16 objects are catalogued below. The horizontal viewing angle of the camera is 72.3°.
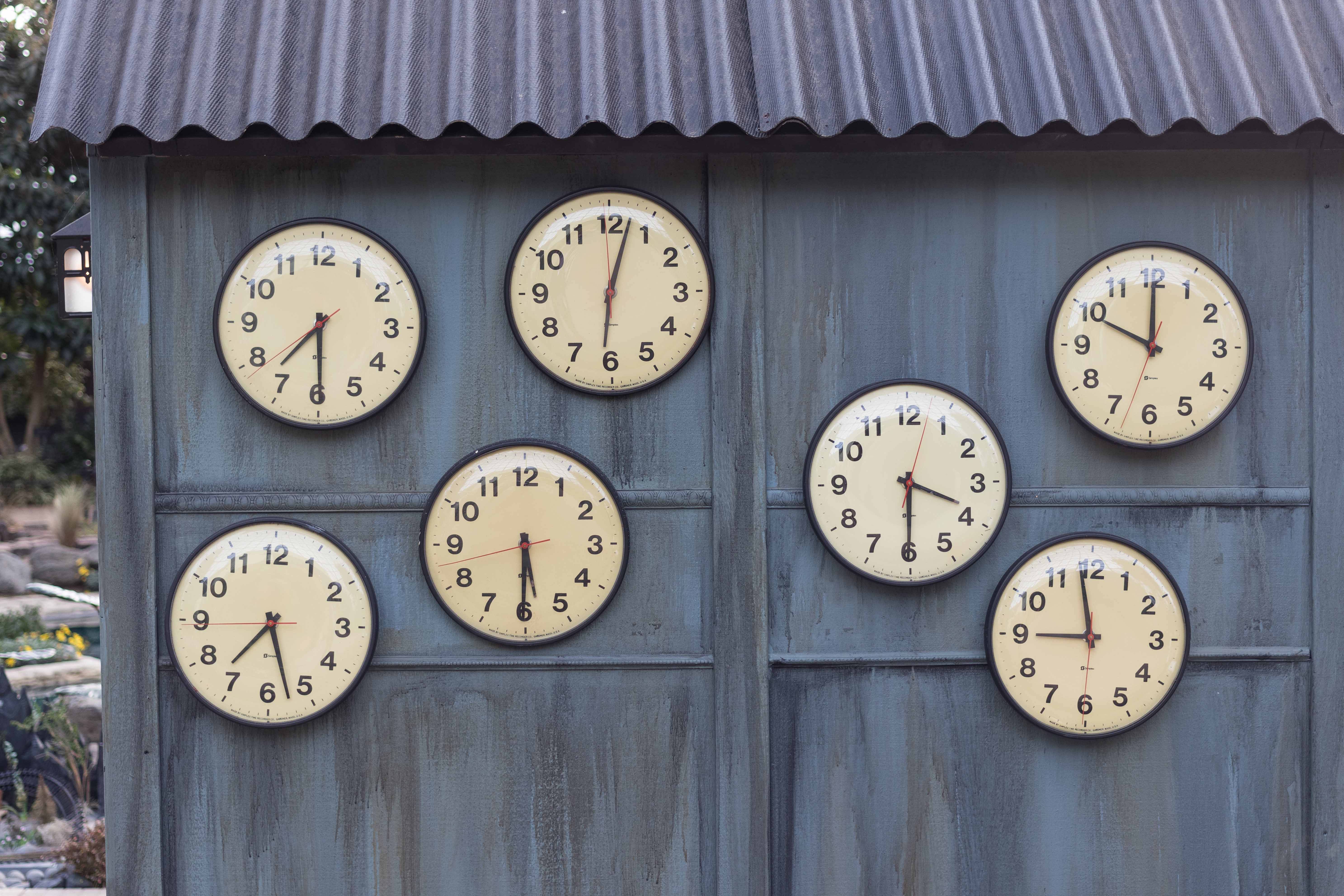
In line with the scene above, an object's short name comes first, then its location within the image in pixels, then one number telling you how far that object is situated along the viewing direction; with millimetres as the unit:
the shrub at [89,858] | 4613
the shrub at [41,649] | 7453
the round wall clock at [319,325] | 2793
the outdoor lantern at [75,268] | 3605
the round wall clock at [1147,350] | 2863
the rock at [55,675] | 6797
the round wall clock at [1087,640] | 2873
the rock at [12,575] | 10453
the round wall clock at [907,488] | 2848
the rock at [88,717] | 5844
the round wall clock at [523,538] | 2830
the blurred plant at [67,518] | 11898
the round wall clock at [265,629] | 2807
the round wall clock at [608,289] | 2832
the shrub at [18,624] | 8586
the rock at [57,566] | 11156
